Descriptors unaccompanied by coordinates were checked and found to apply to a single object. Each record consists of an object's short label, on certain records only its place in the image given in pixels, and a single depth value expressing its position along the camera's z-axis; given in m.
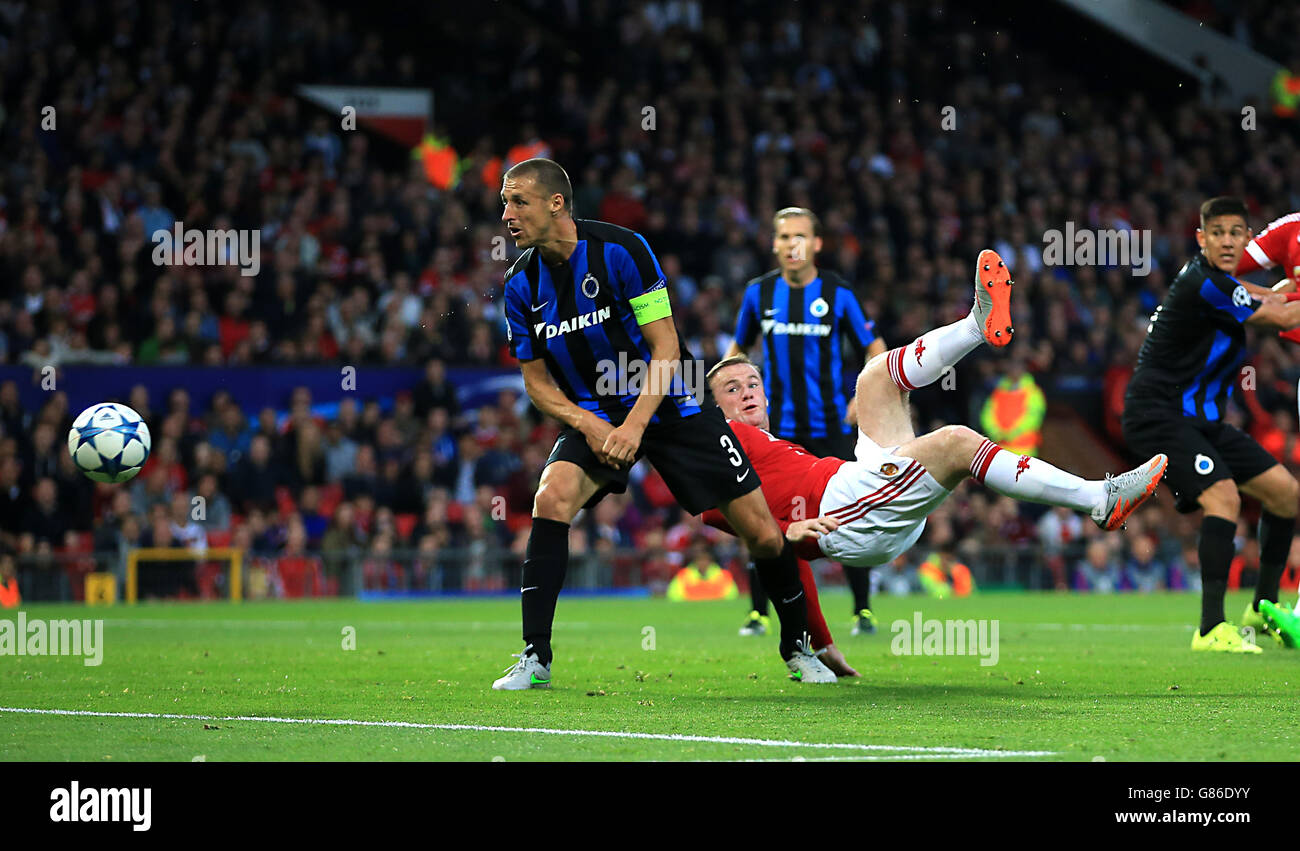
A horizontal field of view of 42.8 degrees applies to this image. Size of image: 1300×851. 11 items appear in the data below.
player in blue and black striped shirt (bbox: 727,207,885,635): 11.07
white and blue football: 8.96
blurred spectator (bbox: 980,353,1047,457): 20.03
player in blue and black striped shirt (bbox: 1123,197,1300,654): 9.36
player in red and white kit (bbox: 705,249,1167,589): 6.93
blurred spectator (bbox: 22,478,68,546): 16.19
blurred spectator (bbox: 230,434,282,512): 17.05
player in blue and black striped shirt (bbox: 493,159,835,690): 7.20
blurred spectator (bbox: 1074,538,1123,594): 19.11
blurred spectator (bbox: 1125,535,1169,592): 19.31
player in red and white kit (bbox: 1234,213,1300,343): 9.96
